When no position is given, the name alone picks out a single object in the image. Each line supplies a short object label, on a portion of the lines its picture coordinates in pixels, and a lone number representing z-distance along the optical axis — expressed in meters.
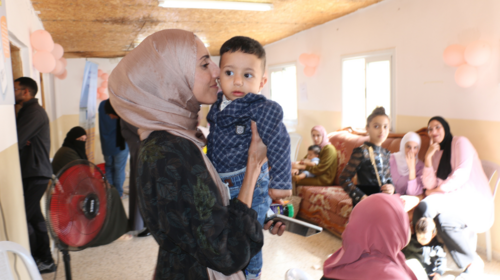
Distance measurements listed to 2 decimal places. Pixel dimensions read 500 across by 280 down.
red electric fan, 1.66
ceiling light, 4.03
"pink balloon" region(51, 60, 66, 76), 4.78
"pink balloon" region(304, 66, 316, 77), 6.00
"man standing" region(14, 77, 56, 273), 2.87
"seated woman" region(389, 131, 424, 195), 3.30
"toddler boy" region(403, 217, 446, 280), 2.76
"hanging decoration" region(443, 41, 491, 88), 3.04
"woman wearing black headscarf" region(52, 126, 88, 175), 3.58
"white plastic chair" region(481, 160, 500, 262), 3.07
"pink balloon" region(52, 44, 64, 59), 4.66
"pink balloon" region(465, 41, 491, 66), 3.03
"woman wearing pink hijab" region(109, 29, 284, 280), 0.89
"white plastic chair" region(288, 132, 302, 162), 5.74
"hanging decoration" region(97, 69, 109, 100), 8.74
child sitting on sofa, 3.24
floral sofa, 3.63
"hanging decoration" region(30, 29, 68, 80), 3.81
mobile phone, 1.22
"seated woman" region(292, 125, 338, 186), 4.45
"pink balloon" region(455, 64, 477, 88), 3.20
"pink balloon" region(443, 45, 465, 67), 3.24
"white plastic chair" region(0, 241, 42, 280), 1.28
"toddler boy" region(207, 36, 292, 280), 1.31
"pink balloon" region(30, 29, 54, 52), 3.80
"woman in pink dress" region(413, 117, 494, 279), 2.86
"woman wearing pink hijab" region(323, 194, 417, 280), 1.51
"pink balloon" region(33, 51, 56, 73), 3.87
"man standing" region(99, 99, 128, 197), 5.19
